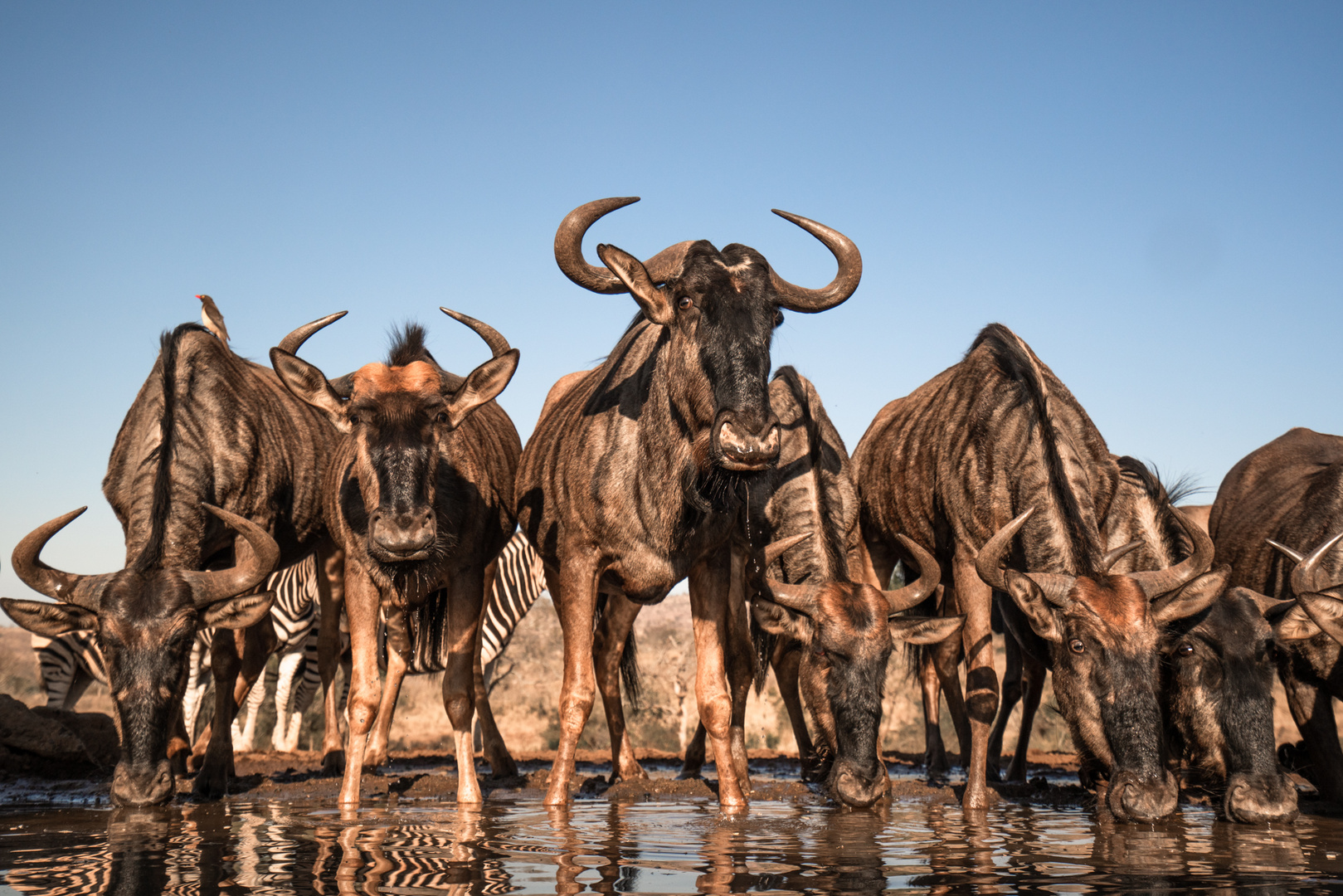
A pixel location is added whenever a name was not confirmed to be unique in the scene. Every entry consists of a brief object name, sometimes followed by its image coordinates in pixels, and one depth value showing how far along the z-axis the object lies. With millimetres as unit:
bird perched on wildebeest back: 10633
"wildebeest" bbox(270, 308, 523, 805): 6242
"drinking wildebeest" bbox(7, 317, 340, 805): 6797
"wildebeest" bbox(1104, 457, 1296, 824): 6195
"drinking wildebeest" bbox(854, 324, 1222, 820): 6223
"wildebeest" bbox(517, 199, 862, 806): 6105
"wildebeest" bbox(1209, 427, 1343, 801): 7375
